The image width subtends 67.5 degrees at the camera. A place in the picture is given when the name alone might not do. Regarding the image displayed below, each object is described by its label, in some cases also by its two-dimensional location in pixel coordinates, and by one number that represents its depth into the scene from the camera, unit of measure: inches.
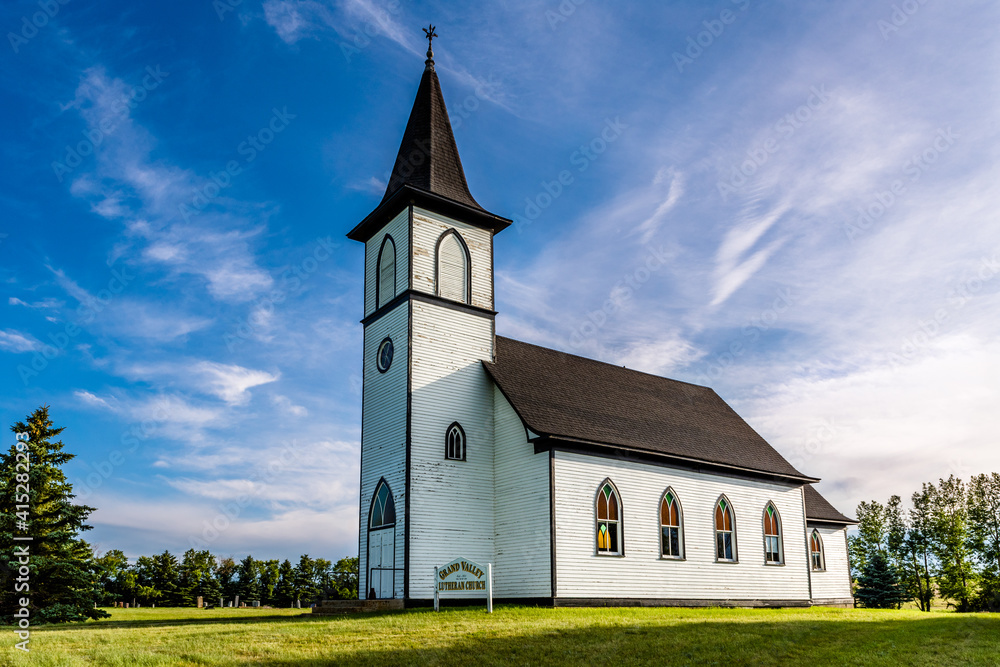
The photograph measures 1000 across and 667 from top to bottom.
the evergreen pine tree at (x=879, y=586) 1608.0
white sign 818.2
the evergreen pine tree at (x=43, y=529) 840.9
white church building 894.4
